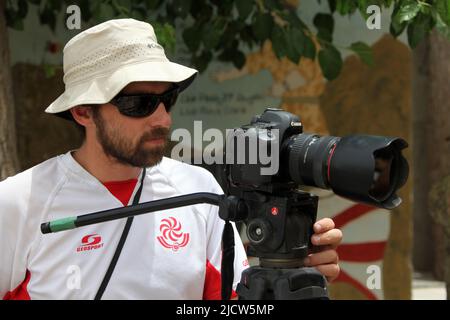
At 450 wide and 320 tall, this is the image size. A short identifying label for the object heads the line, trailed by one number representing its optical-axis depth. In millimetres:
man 4214
